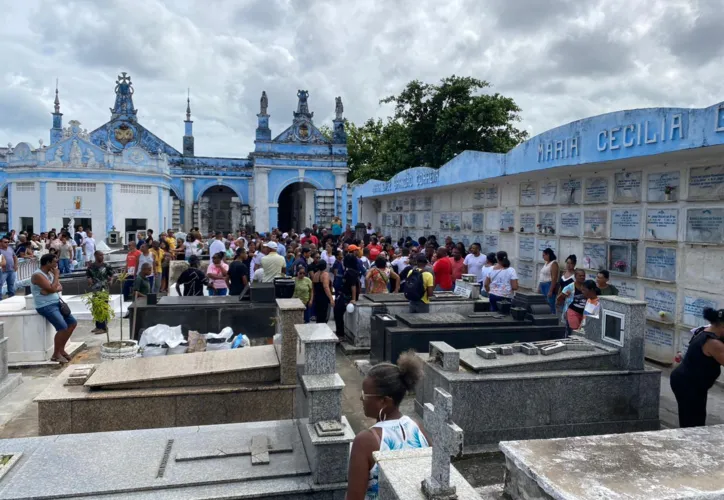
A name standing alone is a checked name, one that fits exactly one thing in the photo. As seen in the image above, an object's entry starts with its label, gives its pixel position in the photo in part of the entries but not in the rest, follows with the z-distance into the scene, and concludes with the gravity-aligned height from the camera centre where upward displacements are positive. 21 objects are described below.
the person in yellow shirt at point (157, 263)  12.84 -0.90
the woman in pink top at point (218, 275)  11.13 -1.02
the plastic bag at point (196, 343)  7.18 -1.55
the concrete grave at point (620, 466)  2.72 -1.31
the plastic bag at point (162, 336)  7.41 -1.54
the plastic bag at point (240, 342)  7.55 -1.61
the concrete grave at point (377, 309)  9.27 -1.39
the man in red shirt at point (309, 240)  17.26 -0.47
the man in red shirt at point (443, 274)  11.09 -0.95
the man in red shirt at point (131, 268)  12.34 -0.99
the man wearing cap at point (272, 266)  10.73 -0.80
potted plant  7.01 -1.55
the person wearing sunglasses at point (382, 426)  2.80 -1.07
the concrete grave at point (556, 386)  5.71 -1.68
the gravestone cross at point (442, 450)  2.41 -0.99
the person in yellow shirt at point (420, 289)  8.73 -1.00
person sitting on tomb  7.83 -1.15
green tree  27.48 +5.18
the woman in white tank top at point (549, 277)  9.43 -0.87
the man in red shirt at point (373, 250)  13.40 -0.59
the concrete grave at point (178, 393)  5.16 -1.61
